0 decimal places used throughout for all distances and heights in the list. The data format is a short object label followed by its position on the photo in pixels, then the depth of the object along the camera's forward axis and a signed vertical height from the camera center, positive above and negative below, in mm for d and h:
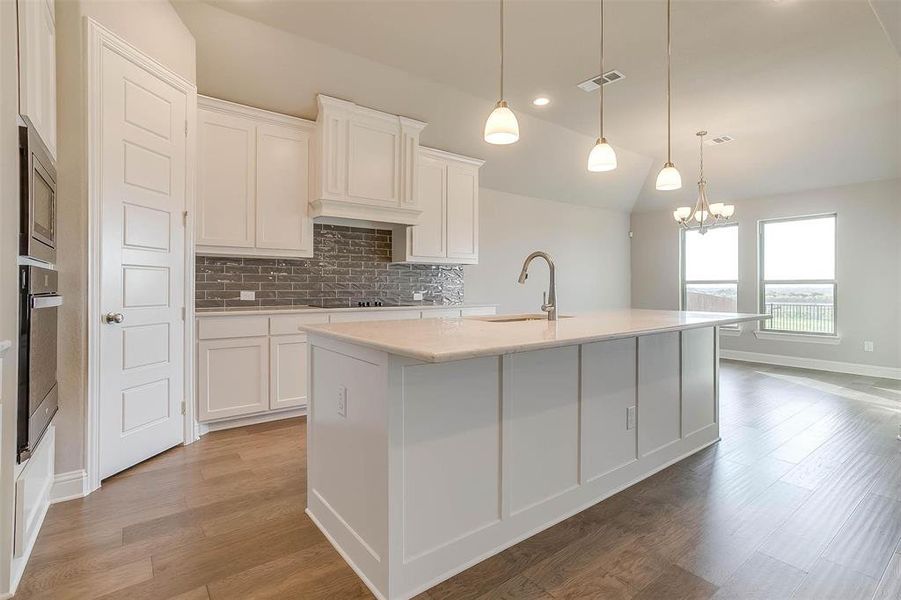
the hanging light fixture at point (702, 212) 4711 +972
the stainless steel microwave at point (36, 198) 1652 +412
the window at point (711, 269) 6574 +428
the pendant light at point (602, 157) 2492 +808
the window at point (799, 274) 5734 +314
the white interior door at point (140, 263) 2432 +204
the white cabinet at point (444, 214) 4598 +921
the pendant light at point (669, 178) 2748 +757
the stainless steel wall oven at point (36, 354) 1662 -242
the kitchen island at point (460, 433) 1517 -574
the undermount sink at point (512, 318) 2665 -133
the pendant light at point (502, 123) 2148 +859
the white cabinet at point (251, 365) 3201 -530
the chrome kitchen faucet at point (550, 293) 2549 +22
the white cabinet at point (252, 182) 3395 +945
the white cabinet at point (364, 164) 3738 +1211
